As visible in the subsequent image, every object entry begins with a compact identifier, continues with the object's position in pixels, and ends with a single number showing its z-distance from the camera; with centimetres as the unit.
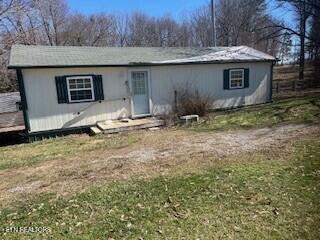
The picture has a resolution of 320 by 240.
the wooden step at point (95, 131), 952
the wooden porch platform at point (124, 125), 966
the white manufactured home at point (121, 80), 946
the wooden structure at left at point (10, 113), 1368
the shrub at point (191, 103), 1154
